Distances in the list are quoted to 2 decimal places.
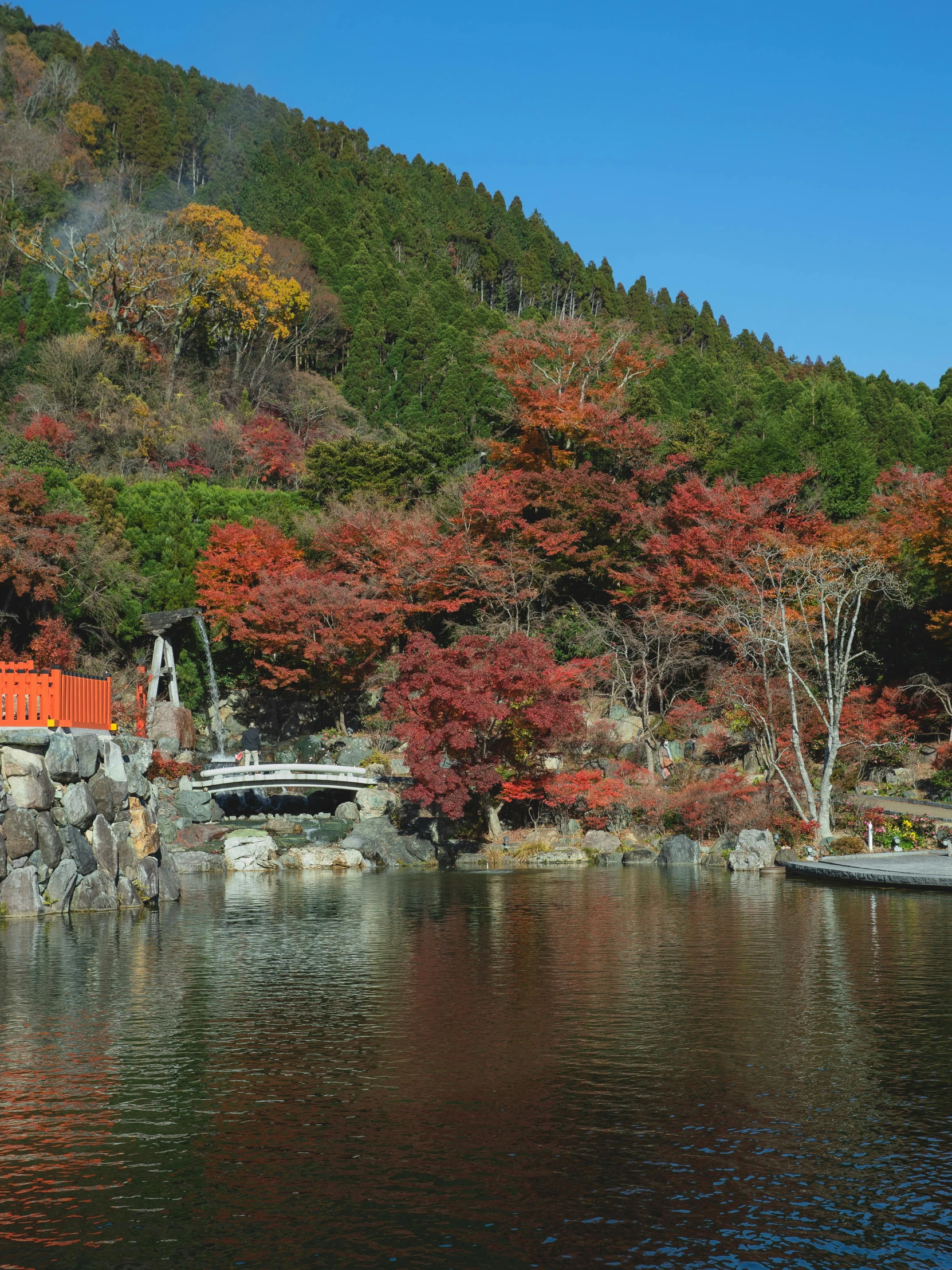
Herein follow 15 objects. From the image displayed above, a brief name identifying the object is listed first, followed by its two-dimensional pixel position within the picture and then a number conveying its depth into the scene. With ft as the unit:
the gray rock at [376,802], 106.32
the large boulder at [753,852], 88.63
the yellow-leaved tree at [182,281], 159.53
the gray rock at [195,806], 104.27
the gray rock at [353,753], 116.26
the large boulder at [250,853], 95.61
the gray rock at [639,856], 96.84
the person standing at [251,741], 122.31
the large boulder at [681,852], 93.86
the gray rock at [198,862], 94.99
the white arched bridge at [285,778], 103.96
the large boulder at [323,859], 97.35
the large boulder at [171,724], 118.21
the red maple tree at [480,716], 95.25
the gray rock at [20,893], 60.39
